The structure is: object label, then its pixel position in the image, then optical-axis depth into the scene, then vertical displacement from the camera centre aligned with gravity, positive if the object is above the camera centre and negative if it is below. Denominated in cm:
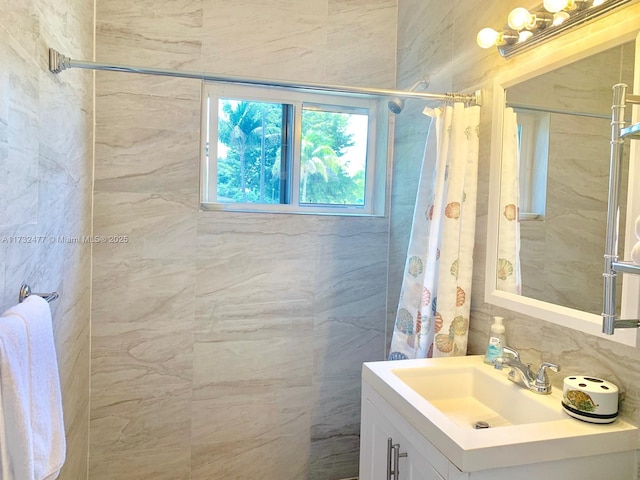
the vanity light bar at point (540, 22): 116 +62
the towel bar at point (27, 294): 125 -25
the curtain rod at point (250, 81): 148 +53
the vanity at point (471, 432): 97 -54
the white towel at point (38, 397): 96 -46
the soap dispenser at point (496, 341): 145 -39
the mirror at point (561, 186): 117 +13
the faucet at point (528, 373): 125 -44
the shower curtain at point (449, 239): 161 -5
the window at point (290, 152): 223 +38
